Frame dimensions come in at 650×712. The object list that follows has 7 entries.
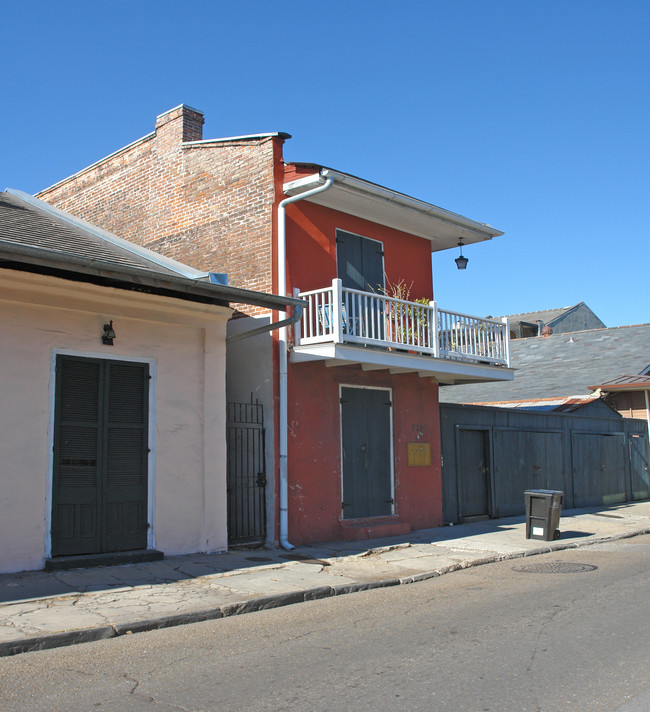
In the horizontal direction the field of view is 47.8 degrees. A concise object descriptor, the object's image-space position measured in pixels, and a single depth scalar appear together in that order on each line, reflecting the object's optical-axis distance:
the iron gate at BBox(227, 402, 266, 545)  11.59
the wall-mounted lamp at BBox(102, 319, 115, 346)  9.86
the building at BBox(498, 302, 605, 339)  38.00
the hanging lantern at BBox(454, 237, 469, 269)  15.54
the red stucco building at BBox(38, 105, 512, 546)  11.98
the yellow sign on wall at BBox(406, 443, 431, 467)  14.05
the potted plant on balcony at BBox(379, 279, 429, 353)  12.84
